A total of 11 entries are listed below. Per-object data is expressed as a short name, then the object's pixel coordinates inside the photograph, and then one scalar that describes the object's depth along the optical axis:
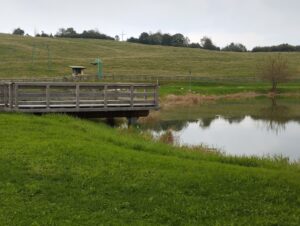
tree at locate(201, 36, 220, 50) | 172.12
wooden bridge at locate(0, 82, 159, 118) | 23.05
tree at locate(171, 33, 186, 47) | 173.12
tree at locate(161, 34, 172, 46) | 173.75
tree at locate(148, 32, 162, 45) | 171.85
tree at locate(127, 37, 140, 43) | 179.88
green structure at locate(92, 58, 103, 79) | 74.72
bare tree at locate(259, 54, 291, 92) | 78.31
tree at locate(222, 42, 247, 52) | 179.45
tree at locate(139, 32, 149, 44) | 176.34
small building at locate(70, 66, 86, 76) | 69.57
